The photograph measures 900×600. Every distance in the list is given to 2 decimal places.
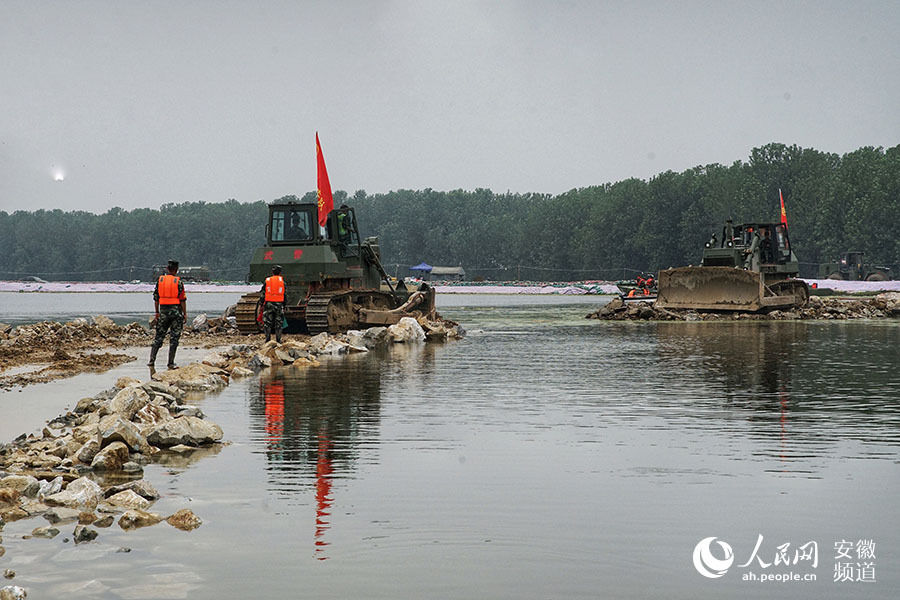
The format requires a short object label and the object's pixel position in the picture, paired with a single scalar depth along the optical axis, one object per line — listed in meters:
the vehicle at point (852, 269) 84.50
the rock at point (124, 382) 14.52
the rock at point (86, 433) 10.34
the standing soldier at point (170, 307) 19.75
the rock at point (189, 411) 12.32
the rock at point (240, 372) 18.06
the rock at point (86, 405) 12.81
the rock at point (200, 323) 32.19
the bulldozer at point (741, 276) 39.06
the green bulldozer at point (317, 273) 28.12
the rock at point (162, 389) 13.26
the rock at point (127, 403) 11.51
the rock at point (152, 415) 11.41
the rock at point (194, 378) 15.97
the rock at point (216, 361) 18.38
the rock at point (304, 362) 20.16
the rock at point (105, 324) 30.33
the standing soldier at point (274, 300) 24.09
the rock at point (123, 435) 10.00
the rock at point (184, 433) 10.63
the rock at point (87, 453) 9.77
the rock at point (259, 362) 19.37
